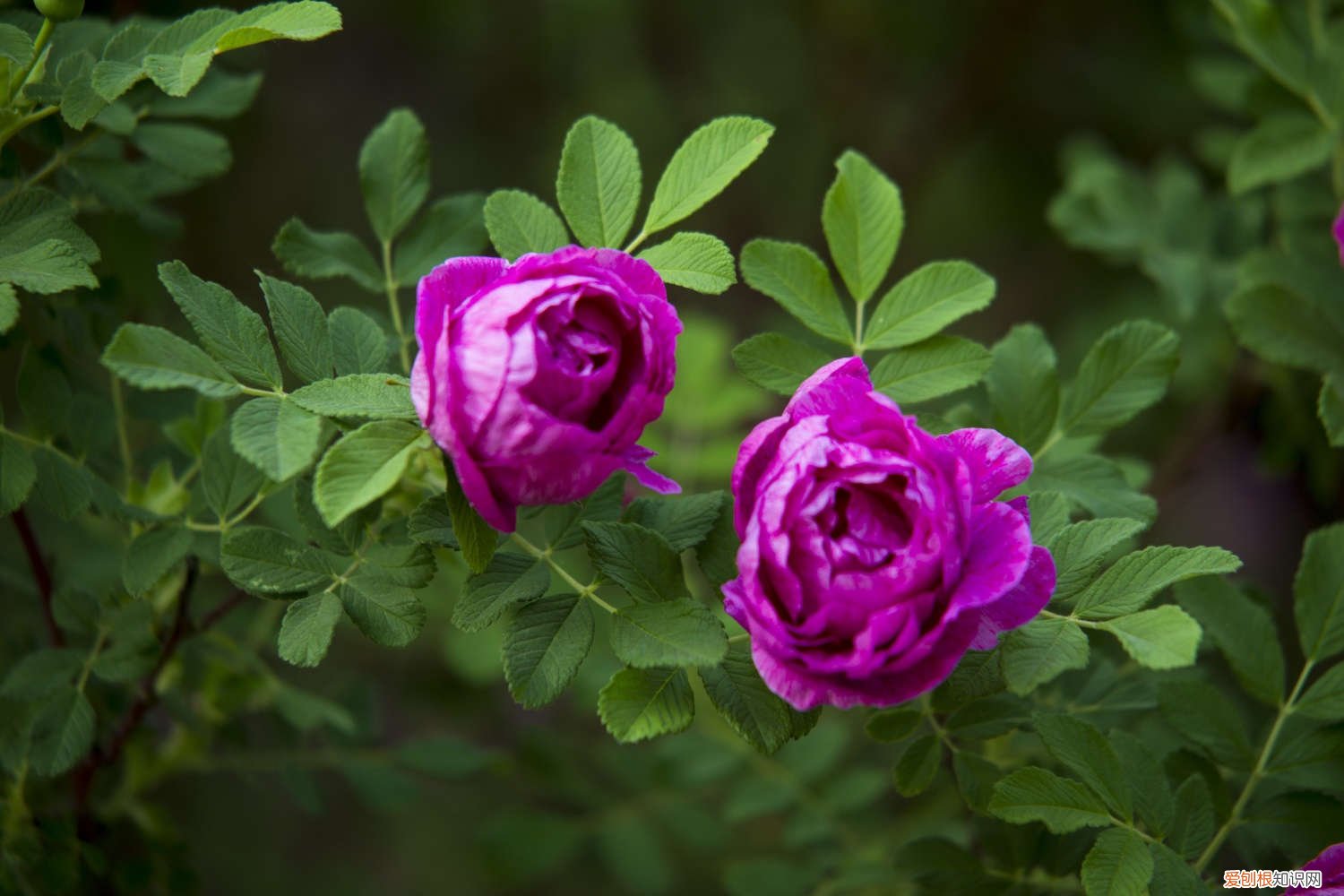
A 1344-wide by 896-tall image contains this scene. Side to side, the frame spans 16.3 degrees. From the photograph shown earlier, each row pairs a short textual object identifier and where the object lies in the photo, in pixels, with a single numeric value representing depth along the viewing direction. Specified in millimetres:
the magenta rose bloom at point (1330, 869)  946
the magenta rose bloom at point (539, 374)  909
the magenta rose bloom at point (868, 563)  912
